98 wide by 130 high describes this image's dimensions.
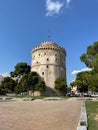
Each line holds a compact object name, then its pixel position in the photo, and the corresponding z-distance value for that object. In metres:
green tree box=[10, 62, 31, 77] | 28.79
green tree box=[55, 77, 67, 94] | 26.26
